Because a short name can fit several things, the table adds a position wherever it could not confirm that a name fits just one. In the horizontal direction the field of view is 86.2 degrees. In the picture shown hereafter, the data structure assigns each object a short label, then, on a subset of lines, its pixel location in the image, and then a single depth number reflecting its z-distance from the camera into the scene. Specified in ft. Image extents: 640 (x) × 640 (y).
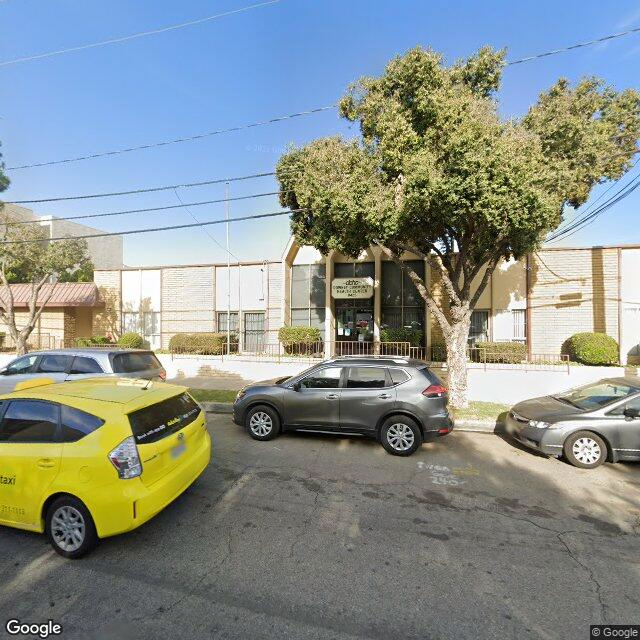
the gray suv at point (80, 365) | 23.25
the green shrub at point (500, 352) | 40.16
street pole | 51.52
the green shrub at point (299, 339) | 48.01
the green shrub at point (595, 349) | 38.37
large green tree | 22.84
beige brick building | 42.96
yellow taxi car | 10.19
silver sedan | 18.15
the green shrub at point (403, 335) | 46.60
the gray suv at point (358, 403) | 19.85
